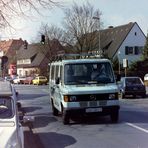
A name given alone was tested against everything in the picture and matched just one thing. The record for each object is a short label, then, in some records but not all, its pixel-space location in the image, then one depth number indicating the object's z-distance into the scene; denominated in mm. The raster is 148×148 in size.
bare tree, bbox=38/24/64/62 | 88812
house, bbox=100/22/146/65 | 89562
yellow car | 82812
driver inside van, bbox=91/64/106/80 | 18359
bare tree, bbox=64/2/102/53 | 78500
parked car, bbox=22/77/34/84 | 91762
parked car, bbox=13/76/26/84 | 94625
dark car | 35562
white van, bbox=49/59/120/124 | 17531
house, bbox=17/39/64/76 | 95312
